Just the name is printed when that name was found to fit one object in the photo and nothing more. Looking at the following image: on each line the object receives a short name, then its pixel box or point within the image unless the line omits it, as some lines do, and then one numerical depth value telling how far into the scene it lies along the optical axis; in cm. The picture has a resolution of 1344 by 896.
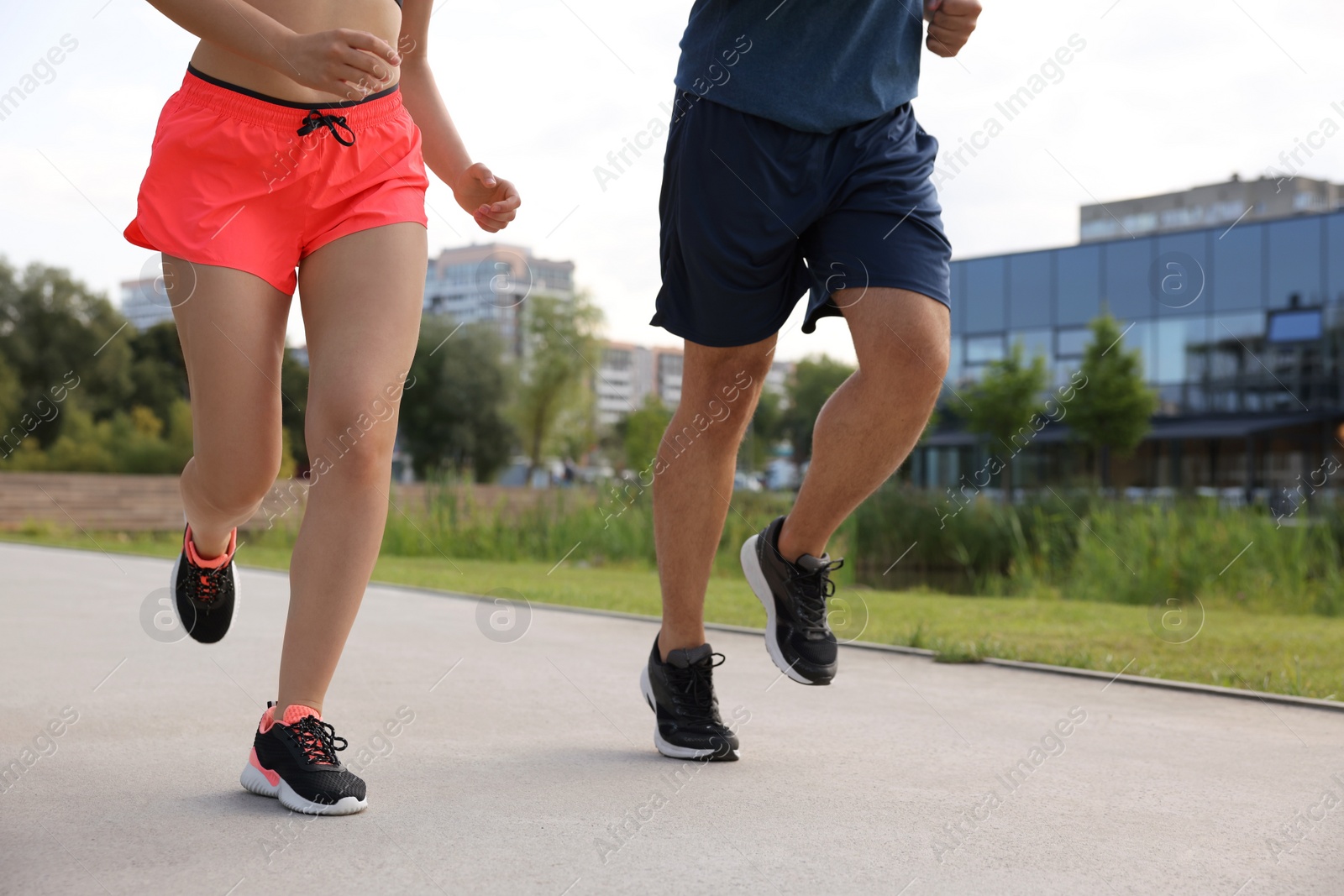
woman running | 235
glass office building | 2903
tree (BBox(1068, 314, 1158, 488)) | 2580
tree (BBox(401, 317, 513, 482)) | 4450
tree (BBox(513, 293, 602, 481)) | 3881
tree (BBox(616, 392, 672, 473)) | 3319
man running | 264
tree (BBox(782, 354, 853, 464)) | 4338
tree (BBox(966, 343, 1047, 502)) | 2586
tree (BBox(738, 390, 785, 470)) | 5078
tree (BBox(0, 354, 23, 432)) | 3136
